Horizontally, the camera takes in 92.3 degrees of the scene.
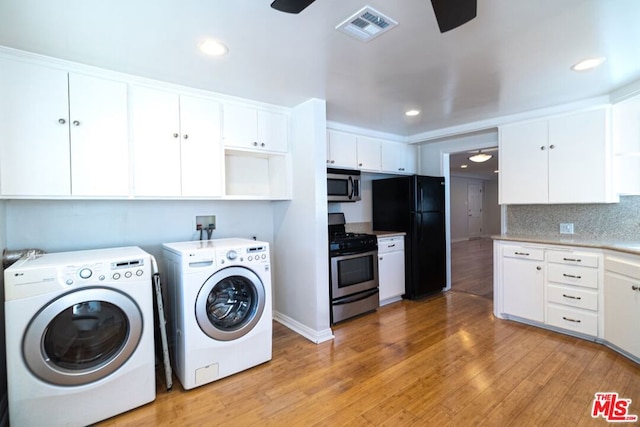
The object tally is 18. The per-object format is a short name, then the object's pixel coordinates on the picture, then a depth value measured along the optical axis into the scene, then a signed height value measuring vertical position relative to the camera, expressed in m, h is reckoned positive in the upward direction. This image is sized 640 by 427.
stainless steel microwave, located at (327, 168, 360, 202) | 3.65 +0.30
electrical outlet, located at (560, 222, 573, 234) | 3.35 -0.25
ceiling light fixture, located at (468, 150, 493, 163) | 5.15 +0.84
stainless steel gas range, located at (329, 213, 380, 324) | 3.27 -0.73
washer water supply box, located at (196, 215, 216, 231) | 2.99 -0.10
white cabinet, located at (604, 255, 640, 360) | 2.37 -0.80
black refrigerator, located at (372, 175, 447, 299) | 4.05 -0.20
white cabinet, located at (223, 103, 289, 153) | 2.80 +0.79
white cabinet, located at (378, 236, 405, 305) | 3.86 -0.77
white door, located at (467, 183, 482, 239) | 10.00 -0.06
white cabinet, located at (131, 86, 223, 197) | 2.38 +0.56
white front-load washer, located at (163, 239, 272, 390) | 2.18 -0.74
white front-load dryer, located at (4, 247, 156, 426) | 1.68 -0.74
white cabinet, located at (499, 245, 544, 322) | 3.08 -0.78
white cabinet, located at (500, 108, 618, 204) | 2.88 +0.46
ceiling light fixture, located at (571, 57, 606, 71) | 2.20 +1.04
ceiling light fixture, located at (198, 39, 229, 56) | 1.88 +1.04
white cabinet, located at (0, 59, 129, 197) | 1.95 +0.55
